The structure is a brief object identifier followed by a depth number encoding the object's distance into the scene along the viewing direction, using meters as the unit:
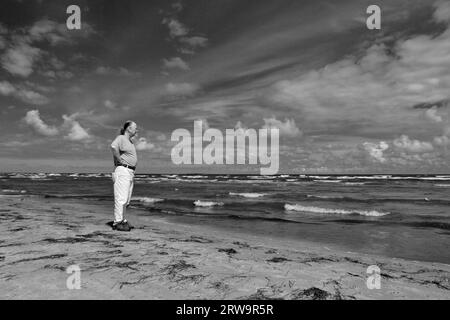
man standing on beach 7.30
